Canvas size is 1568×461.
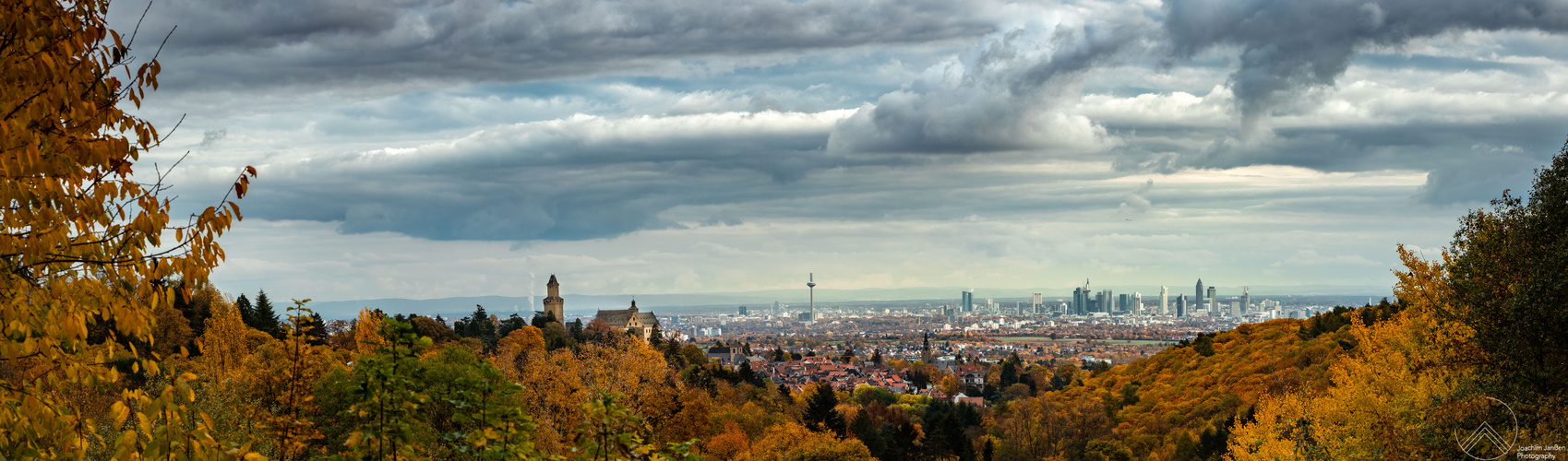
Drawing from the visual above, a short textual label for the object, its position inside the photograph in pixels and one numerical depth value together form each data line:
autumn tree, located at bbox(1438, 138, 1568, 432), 17.02
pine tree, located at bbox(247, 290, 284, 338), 51.47
